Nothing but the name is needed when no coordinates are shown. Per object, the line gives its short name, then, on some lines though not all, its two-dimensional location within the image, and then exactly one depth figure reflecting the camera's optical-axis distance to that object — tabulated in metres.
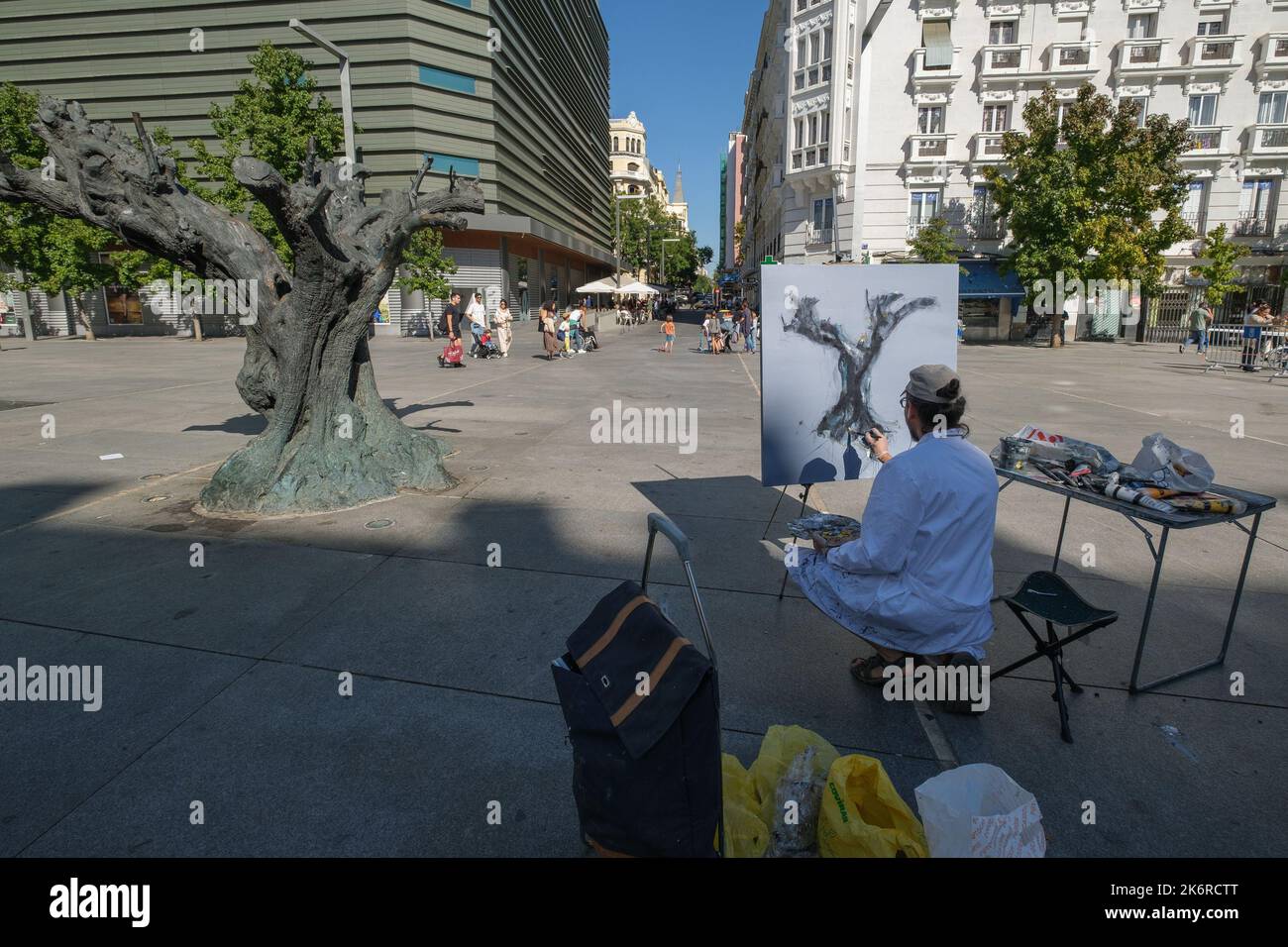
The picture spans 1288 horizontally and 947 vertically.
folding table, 3.54
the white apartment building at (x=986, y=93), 33.53
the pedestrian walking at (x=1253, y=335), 19.72
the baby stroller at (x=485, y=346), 22.97
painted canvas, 5.13
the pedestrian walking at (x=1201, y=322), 25.03
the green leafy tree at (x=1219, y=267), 31.12
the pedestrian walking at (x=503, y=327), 22.74
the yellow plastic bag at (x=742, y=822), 2.45
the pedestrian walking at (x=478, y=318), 21.41
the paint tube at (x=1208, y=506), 3.65
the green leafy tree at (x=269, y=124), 27.62
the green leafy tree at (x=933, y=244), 33.31
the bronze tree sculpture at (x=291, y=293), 6.64
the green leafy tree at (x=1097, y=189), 27.58
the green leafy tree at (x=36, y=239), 29.02
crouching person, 3.19
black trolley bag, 1.89
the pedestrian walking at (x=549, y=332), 22.81
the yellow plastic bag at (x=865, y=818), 2.31
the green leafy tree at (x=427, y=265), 30.94
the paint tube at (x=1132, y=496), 3.68
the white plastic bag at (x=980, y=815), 2.20
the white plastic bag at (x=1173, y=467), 3.92
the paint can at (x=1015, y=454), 4.68
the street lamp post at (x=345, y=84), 14.41
